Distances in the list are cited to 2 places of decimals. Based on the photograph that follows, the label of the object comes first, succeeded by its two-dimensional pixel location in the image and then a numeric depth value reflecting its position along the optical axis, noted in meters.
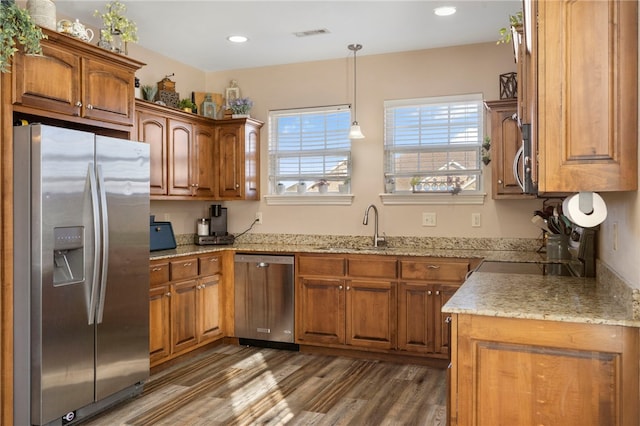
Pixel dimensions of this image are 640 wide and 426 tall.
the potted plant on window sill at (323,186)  4.89
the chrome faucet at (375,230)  4.59
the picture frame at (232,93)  5.09
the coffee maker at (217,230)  4.86
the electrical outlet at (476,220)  4.36
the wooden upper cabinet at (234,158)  4.84
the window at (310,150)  4.85
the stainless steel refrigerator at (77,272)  2.67
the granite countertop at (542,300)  1.82
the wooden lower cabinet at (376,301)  3.95
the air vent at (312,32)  4.04
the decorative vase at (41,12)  2.80
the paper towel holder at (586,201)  2.00
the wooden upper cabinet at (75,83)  2.74
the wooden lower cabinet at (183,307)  3.74
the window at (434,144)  4.41
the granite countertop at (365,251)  3.80
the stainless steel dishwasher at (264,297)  4.38
